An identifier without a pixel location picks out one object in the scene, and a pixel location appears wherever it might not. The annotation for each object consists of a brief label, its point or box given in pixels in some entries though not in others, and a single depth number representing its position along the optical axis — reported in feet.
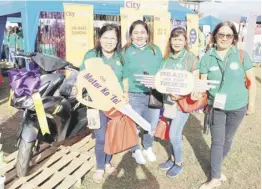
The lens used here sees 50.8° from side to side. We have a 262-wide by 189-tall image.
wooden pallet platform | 8.06
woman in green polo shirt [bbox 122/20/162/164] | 8.52
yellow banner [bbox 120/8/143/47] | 16.72
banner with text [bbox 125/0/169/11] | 16.48
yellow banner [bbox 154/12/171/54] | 19.16
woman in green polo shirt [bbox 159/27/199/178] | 8.09
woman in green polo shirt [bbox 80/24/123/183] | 7.63
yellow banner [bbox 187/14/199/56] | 22.85
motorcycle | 7.91
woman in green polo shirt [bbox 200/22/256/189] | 7.25
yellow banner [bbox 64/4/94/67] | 15.25
